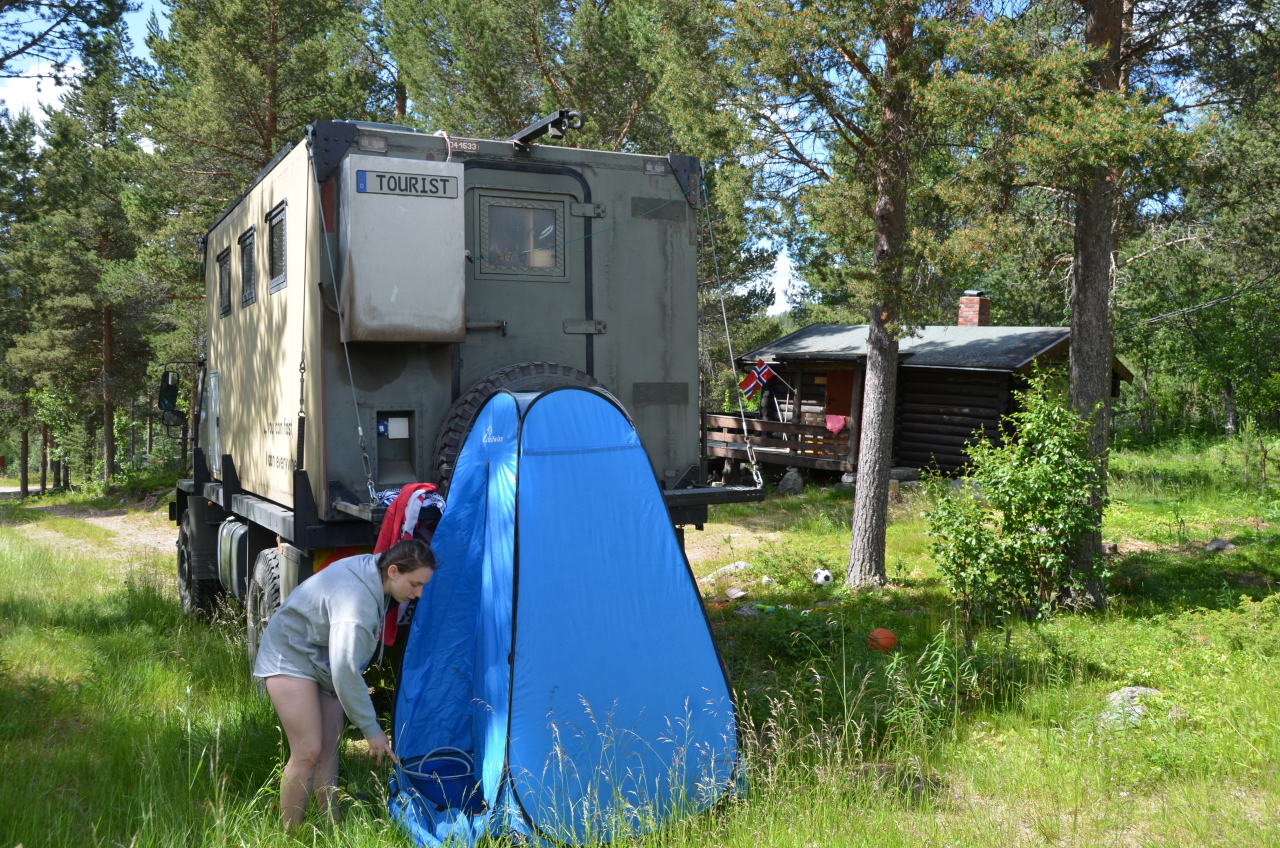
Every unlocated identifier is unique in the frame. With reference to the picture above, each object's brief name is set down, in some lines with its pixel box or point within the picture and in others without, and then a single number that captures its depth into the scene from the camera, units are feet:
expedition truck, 17.65
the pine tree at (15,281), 44.21
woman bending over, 12.89
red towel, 16.03
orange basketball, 24.14
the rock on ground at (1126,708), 17.61
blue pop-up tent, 13.21
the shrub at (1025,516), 25.25
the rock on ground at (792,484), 64.60
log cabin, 63.67
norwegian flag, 75.66
